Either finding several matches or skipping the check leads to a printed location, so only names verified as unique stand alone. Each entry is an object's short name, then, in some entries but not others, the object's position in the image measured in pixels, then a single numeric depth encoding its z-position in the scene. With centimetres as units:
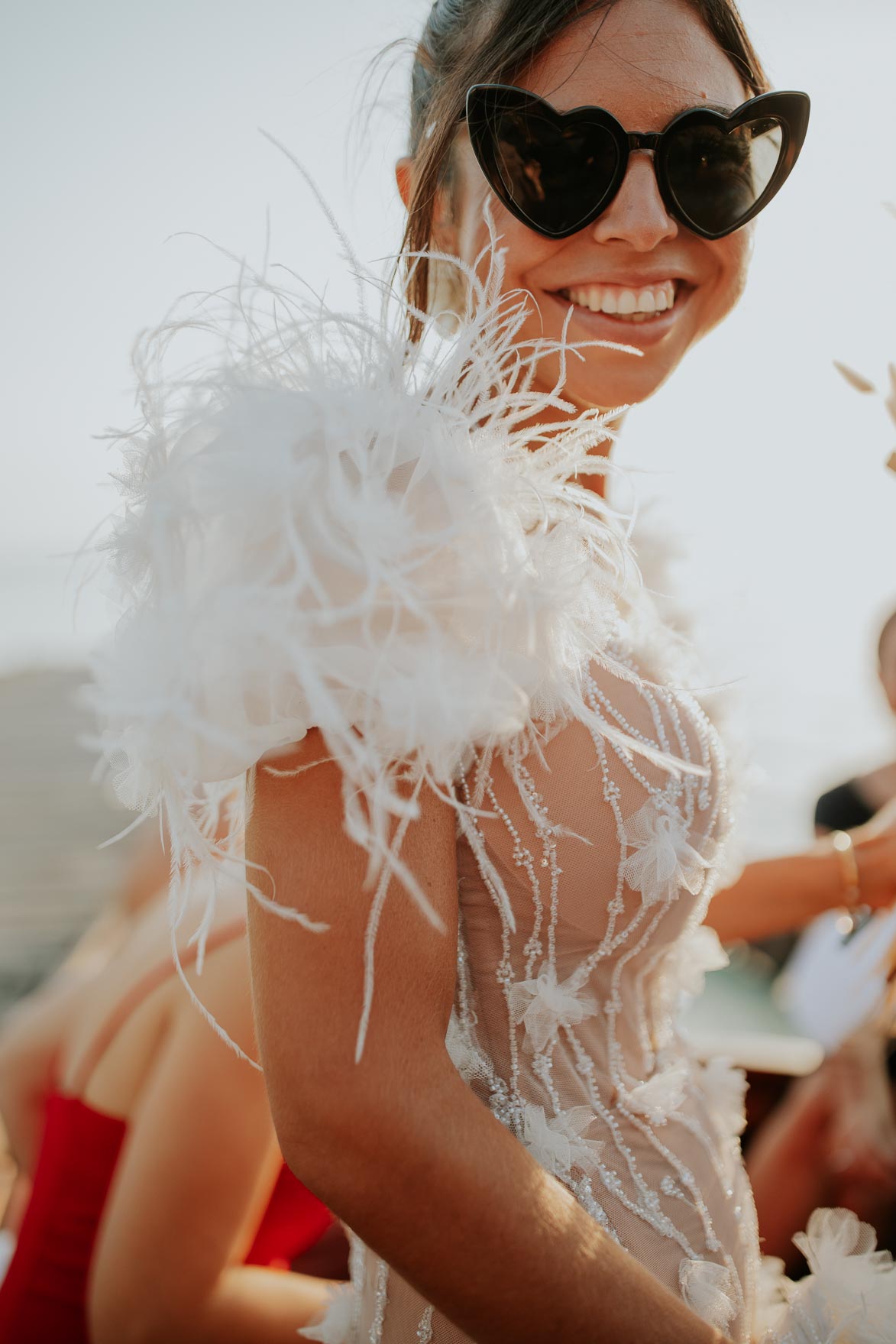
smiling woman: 44
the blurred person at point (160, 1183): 65
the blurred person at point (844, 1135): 102
